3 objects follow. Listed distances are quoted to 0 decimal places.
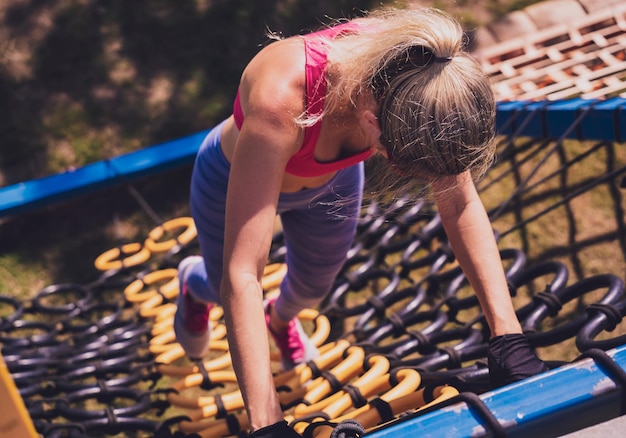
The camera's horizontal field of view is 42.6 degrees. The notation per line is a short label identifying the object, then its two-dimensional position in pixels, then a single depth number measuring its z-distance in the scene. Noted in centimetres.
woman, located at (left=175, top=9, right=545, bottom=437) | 121
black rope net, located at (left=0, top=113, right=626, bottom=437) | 187
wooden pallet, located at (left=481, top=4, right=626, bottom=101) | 276
